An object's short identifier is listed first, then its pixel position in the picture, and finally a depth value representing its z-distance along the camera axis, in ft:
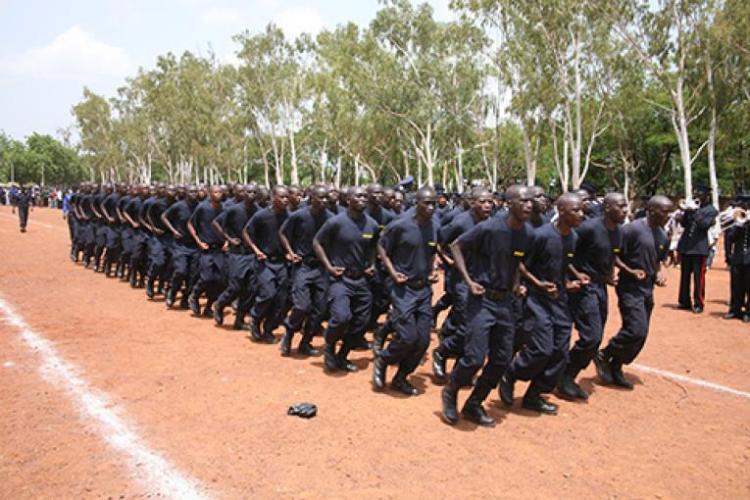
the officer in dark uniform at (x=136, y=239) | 40.14
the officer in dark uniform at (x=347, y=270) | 22.75
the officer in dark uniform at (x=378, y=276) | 27.53
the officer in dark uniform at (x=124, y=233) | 42.50
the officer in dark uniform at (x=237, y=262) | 29.27
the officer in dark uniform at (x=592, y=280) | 20.83
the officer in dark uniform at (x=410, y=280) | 19.67
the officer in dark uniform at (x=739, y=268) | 34.17
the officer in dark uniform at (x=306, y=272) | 24.97
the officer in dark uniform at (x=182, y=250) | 34.09
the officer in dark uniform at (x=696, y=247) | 37.19
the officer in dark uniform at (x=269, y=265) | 27.32
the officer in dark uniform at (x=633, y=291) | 21.81
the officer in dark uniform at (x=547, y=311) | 18.54
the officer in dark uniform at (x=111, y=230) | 45.93
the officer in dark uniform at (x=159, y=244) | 37.09
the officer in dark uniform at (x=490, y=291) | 17.38
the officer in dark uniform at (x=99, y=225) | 48.26
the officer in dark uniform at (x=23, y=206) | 85.25
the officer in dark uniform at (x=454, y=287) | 20.75
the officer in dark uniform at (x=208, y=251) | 31.94
